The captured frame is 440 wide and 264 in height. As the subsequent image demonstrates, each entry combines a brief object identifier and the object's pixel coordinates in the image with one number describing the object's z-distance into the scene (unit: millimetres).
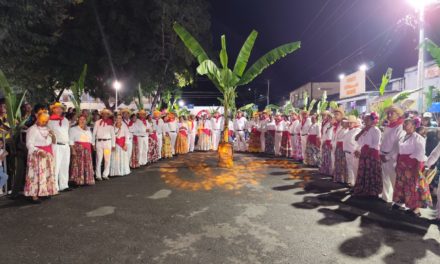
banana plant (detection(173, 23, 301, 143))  10156
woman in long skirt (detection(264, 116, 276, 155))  15023
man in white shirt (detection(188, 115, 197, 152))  16062
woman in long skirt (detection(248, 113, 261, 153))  15680
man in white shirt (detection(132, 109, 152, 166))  10870
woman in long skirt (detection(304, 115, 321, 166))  11047
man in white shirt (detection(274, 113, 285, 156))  14461
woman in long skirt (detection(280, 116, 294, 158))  13877
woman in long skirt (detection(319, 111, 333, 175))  9539
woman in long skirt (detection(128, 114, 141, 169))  10780
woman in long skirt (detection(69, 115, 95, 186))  7805
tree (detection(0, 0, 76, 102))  11219
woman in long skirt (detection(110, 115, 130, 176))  9367
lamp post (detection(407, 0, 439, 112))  10936
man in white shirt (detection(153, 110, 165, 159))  12522
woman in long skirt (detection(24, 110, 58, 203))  6375
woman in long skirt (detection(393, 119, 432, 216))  5750
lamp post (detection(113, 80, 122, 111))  18312
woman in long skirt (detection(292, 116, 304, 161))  12766
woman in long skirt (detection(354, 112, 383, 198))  6992
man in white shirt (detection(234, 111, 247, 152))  16344
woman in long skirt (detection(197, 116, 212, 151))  16688
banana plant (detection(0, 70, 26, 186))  6918
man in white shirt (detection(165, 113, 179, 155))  13756
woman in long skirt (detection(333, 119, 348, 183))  8359
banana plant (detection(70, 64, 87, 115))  10510
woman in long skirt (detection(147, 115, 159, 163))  11969
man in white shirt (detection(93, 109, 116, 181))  8711
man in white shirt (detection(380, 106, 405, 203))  6363
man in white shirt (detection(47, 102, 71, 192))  6957
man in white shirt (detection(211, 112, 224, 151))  16938
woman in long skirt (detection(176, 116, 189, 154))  14922
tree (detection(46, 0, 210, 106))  18062
